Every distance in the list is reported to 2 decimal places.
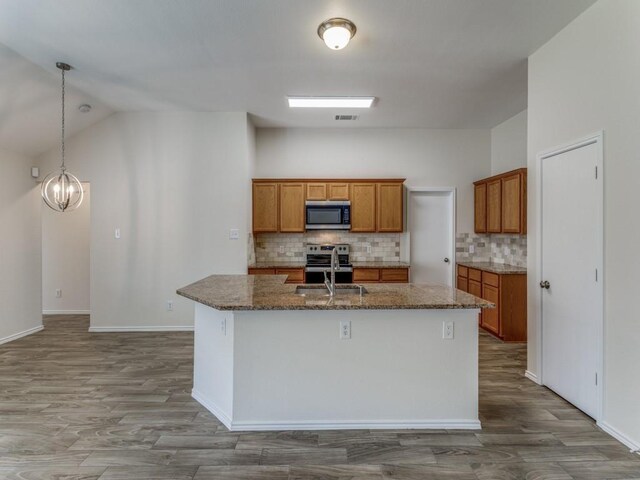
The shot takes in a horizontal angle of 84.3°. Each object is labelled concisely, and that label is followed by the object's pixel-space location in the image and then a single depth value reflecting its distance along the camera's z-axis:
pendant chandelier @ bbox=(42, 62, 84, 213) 3.50
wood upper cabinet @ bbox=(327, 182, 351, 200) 5.40
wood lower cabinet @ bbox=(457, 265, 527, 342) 4.37
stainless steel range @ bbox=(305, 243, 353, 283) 5.19
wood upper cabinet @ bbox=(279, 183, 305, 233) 5.38
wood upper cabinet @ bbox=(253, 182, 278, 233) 5.37
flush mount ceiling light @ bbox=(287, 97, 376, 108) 4.32
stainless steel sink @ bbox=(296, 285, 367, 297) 2.95
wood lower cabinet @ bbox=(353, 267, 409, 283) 5.17
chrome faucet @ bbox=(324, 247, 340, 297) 2.68
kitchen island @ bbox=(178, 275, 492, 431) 2.45
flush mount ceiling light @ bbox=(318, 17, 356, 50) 2.70
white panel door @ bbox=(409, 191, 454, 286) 5.75
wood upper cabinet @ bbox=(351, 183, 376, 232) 5.41
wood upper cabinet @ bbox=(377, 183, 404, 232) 5.41
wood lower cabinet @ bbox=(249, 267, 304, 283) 5.06
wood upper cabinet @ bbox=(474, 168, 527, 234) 4.35
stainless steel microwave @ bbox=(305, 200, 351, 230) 5.34
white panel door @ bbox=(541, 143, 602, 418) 2.56
